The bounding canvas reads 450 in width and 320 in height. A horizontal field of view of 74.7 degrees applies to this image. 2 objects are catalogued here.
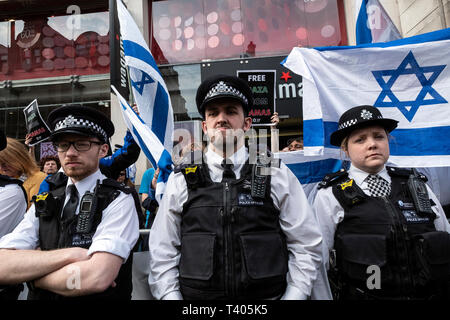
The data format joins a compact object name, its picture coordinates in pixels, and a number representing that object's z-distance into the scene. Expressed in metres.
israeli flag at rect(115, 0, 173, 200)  2.81
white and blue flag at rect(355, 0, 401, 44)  3.68
